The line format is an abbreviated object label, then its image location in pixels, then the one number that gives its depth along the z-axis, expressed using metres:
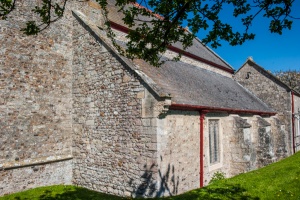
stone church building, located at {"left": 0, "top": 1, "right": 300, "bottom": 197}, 8.68
